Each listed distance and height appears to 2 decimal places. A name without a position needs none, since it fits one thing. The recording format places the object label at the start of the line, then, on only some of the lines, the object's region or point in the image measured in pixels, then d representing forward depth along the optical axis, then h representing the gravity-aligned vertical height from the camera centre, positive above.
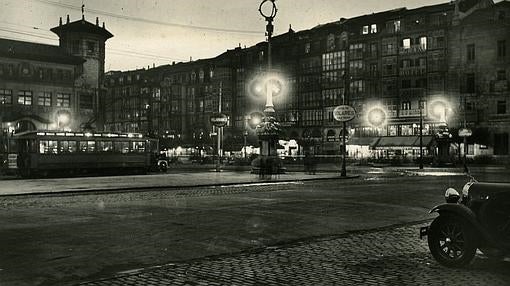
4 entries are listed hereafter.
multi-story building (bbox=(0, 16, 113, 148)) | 69.31 +9.48
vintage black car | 7.38 -1.07
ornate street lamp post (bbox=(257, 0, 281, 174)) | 32.97 +1.17
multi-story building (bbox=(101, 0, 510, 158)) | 69.06 +10.13
